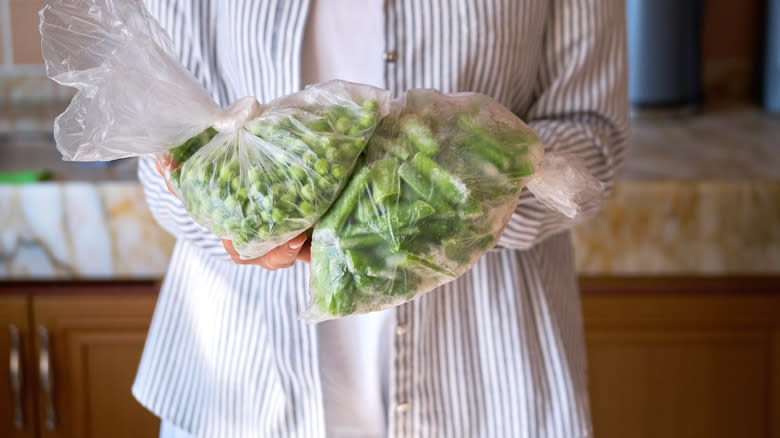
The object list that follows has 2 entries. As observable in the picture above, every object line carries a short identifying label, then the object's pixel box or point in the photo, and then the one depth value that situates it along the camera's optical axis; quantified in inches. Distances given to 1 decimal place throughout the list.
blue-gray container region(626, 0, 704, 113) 66.1
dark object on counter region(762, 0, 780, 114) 68.7
